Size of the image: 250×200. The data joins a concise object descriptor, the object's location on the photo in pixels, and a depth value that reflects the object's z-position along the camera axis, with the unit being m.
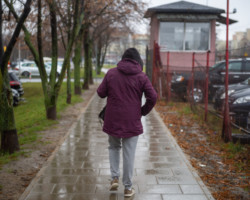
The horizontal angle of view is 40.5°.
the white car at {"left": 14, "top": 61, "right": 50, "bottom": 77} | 37.94
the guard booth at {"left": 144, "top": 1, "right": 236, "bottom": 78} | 16.91
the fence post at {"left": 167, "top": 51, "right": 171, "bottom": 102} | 13.88
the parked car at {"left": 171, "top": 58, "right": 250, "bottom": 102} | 11.16
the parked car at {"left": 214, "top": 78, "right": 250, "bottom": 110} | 9.39
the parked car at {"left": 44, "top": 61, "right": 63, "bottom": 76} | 36.41
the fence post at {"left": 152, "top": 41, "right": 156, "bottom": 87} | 15.41
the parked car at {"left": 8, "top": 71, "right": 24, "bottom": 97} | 16.88
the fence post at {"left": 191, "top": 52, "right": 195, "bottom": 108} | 11.37
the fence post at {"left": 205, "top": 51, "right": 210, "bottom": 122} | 9.37
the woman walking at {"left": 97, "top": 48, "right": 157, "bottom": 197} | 4.06
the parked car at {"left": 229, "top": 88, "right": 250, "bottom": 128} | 7.71
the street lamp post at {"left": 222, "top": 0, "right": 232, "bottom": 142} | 7.04
